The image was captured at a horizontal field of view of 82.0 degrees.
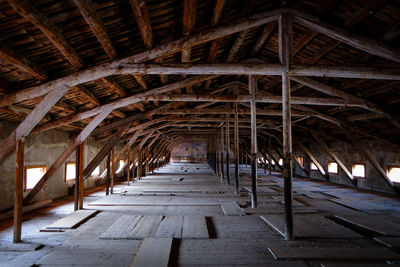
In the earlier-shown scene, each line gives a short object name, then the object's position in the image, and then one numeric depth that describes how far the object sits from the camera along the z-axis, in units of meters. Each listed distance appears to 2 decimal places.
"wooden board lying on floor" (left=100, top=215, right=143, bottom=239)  4.28
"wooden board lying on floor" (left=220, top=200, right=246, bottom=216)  5.93
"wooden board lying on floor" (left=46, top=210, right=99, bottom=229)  4.77
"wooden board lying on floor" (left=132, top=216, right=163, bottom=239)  4.41
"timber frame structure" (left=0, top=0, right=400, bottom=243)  3.26
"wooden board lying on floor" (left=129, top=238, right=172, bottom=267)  3.26
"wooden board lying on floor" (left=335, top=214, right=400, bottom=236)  4.55
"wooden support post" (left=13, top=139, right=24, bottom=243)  4.00
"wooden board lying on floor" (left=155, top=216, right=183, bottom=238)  4.43
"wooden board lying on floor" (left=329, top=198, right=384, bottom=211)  6.60
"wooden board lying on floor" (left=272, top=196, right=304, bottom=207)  6.77
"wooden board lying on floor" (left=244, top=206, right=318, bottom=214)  6.07
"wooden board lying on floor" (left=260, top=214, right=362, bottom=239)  4.41
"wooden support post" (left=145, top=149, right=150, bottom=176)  15.45
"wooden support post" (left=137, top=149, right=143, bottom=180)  13.45
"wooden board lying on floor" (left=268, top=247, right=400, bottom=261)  3.45
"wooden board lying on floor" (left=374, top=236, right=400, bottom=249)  3.90
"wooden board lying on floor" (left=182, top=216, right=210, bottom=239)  4.34
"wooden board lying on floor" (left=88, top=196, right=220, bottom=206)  7.09
